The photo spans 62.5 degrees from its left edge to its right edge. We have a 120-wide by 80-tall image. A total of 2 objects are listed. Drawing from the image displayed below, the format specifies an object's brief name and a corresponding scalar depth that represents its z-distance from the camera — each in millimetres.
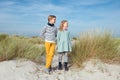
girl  3032
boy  2964
